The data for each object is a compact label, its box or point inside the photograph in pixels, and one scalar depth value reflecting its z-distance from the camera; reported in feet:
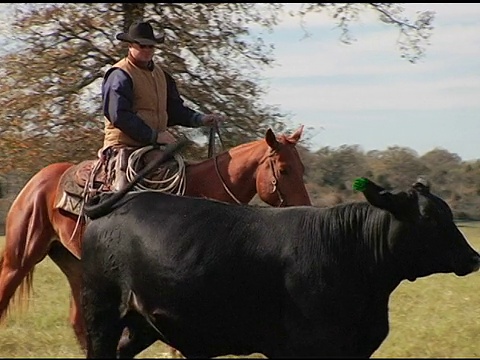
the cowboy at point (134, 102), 55.01
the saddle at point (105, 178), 54.34
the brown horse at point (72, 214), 56.44
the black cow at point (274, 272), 37.06
